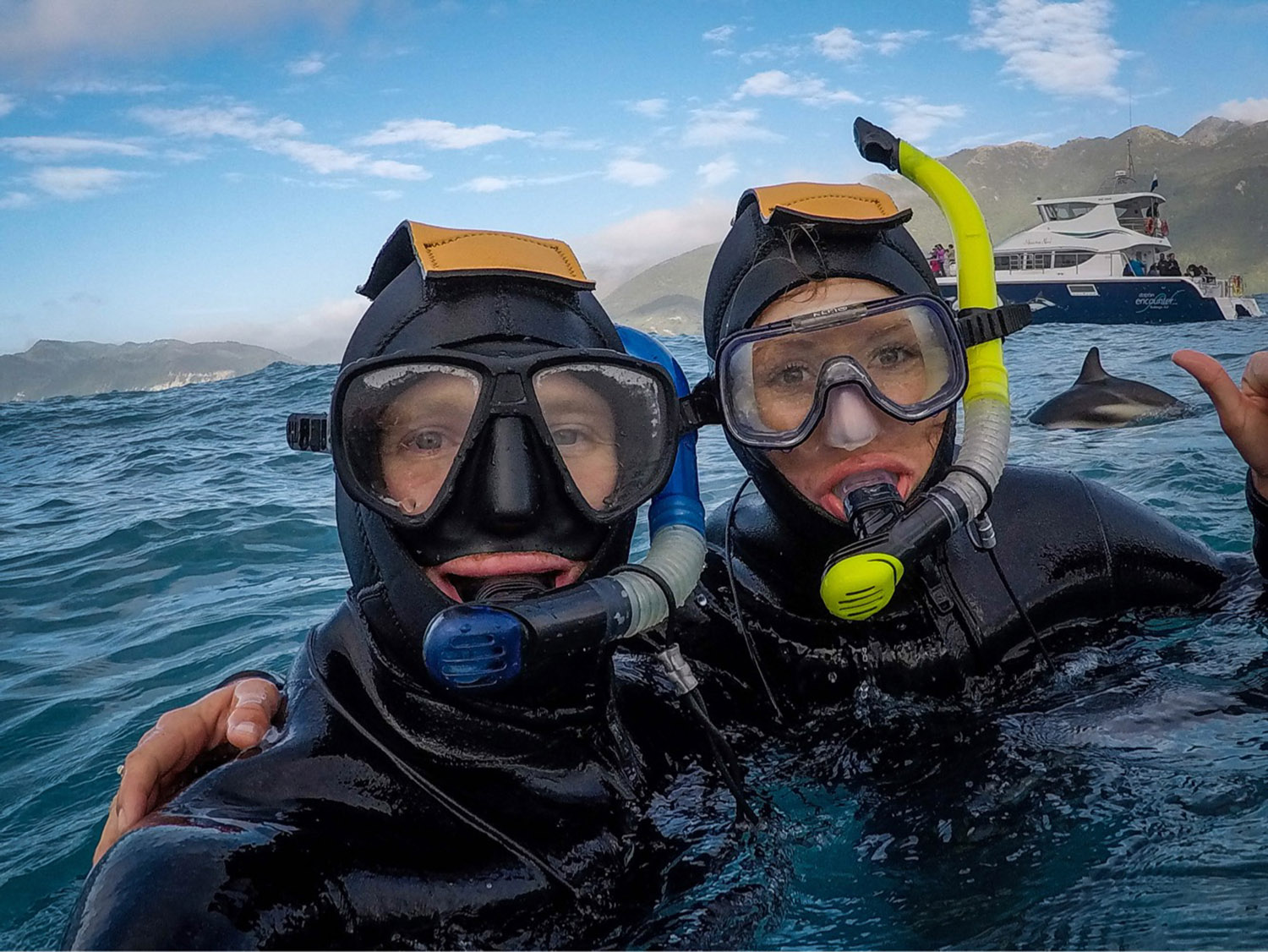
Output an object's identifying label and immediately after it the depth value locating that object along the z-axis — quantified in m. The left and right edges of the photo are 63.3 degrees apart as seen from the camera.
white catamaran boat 28.33
